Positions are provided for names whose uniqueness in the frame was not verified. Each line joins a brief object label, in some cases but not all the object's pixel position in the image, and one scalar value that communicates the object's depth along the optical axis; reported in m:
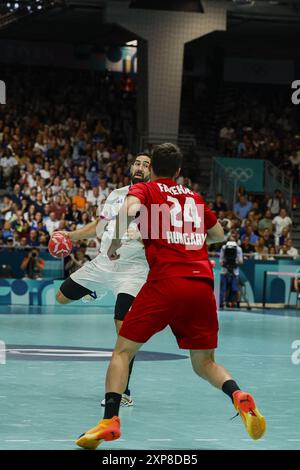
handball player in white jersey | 10.30
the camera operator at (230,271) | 27.34
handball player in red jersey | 7.58
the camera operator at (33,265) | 26.83
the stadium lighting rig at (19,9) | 34.81
